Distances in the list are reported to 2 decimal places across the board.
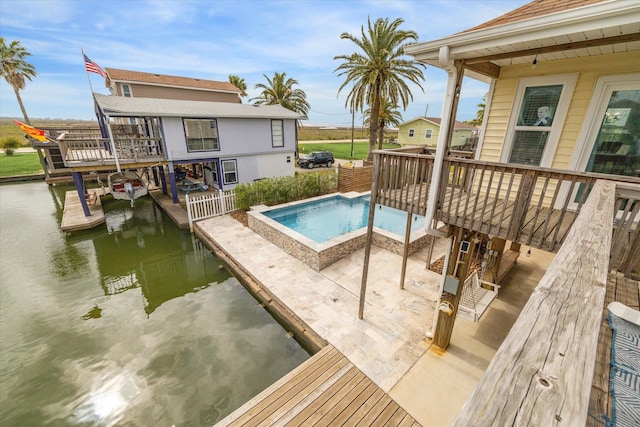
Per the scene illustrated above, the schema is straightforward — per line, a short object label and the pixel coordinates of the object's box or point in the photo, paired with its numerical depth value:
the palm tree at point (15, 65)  25.30
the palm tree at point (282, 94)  24.91
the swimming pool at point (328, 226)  8.16
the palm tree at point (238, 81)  29.16
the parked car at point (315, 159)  23.06
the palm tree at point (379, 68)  16.02
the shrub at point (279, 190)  12.02
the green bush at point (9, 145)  25.47
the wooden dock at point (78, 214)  11.09
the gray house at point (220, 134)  12.72
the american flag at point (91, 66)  10.54
